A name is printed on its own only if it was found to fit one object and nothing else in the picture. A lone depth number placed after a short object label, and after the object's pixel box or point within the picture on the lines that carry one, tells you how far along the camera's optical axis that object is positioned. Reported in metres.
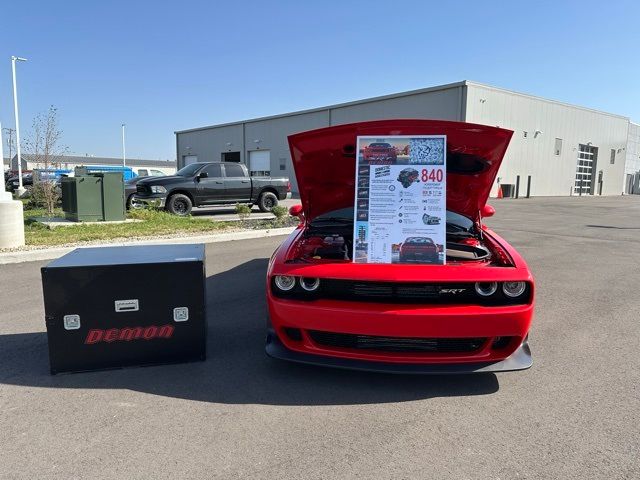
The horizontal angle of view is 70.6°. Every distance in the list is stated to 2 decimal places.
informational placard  3.46
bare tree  12.65
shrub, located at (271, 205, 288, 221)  12.59
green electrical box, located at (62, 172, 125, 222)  11.17
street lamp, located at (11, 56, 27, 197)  24.29
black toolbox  3.22
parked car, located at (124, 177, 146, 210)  15.00
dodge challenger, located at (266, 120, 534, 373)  2.96
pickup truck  13.86
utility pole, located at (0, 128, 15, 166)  45.19
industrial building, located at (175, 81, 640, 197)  27.11
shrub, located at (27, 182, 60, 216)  12.55
